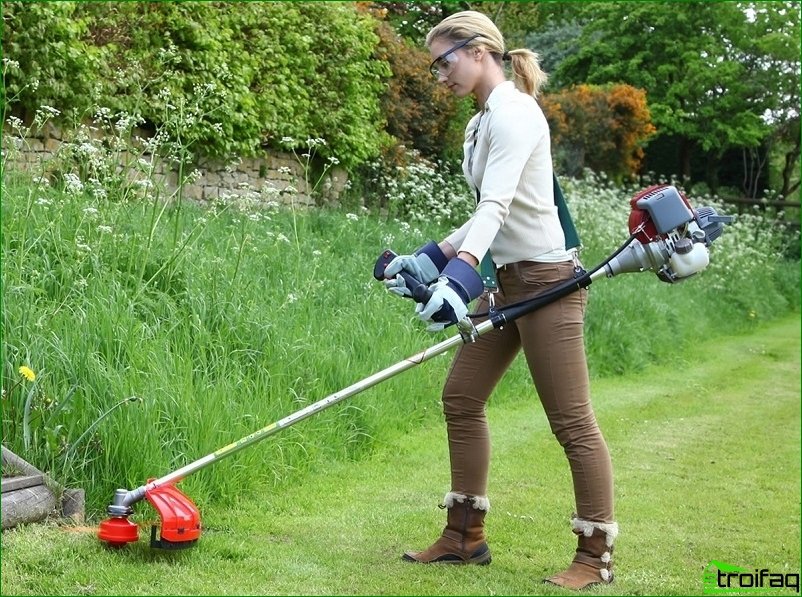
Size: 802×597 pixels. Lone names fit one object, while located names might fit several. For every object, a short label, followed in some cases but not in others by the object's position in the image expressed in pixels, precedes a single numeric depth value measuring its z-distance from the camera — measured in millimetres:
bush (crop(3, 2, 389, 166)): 7566
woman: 3441
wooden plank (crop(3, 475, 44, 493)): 3854
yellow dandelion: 4105
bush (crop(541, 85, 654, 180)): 17500
